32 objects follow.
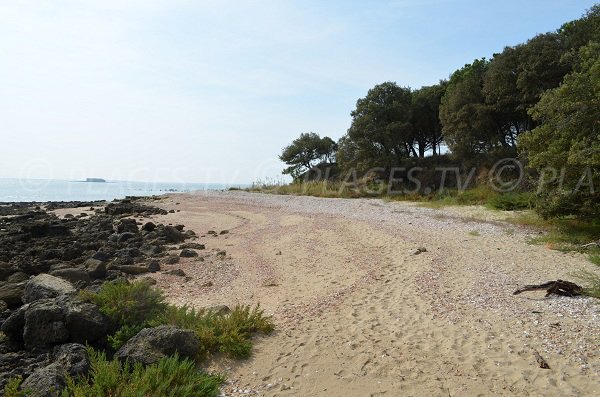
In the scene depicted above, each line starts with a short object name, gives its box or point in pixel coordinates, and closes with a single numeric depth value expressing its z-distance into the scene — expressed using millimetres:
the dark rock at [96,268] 9846
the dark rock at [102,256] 11574
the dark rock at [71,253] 12344
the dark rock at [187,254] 12289
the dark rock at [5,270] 10101
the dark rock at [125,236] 14760
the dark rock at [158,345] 4938
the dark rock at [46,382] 4129
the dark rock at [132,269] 10531
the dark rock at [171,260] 11513
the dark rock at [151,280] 8905
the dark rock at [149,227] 17109
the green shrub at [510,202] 17703
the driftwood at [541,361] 4913
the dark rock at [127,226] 16578
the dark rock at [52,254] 12230
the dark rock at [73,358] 4668
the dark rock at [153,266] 10678
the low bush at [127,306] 5727
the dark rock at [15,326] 5742
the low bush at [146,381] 4043
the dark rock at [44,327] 5422
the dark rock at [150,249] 12688
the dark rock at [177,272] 10125
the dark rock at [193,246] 13536
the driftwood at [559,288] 7184
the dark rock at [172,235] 14906
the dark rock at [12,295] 7430
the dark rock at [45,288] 6469
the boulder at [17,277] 9547
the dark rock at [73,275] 9227
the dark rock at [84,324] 5484
